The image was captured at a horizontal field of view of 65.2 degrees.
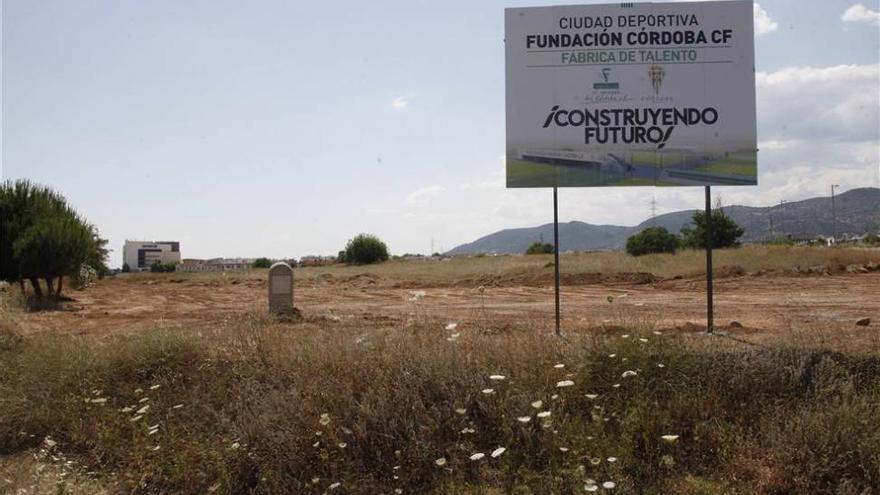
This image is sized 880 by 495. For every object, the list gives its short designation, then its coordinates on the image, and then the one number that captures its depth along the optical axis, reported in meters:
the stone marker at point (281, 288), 12.68
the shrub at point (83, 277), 22.33
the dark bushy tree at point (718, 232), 56.38
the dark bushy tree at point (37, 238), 18.78
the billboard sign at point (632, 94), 8.99
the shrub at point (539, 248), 76.31
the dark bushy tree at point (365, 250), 69.25
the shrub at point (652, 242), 50.19
